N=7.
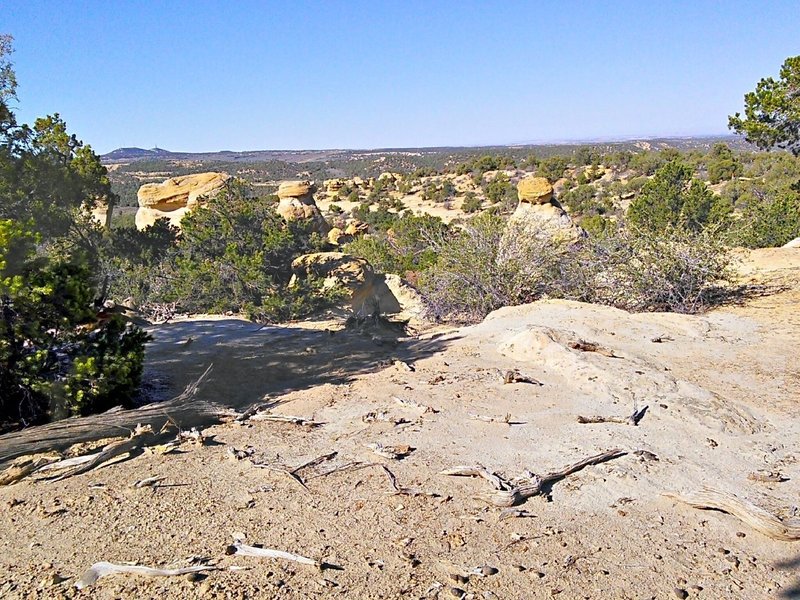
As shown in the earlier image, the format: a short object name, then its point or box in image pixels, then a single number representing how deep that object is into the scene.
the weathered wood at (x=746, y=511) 3.54
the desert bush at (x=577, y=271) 10.59
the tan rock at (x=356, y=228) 25.95
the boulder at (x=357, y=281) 14.91
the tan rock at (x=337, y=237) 23.73
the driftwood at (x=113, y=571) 3.03
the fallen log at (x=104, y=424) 4.44
